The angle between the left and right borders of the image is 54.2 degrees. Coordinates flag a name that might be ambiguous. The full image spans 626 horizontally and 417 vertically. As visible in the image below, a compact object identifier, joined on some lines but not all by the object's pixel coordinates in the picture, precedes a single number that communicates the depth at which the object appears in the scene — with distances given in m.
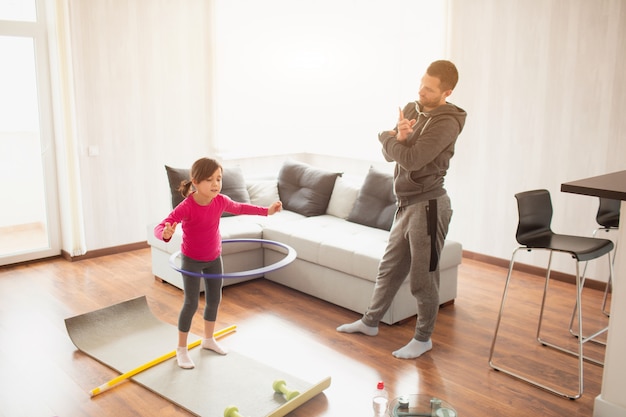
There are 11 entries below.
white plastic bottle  3.05
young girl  3.27
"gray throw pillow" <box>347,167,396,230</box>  5.02
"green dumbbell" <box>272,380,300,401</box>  3.12
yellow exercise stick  3.23
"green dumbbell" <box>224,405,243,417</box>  2.90
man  3.47
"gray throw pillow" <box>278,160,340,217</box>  5.54
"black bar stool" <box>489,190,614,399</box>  3.24
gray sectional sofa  4.35
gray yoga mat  3.14
